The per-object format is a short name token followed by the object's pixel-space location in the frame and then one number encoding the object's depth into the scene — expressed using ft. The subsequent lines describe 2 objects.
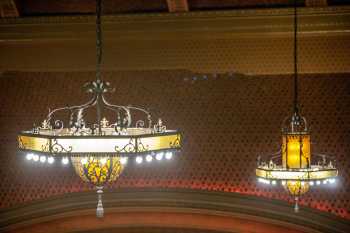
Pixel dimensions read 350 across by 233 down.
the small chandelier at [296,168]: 21.31
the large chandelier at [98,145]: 15.89
